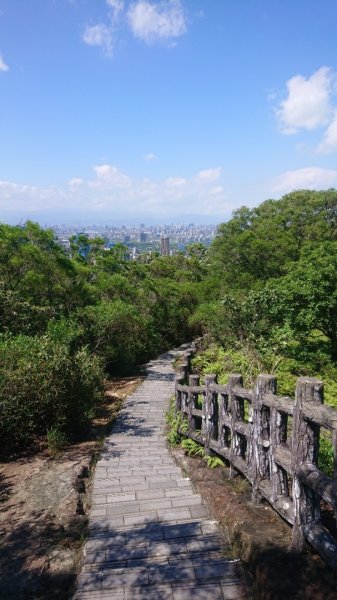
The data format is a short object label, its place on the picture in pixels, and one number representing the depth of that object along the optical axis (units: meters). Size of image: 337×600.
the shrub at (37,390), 6.78
